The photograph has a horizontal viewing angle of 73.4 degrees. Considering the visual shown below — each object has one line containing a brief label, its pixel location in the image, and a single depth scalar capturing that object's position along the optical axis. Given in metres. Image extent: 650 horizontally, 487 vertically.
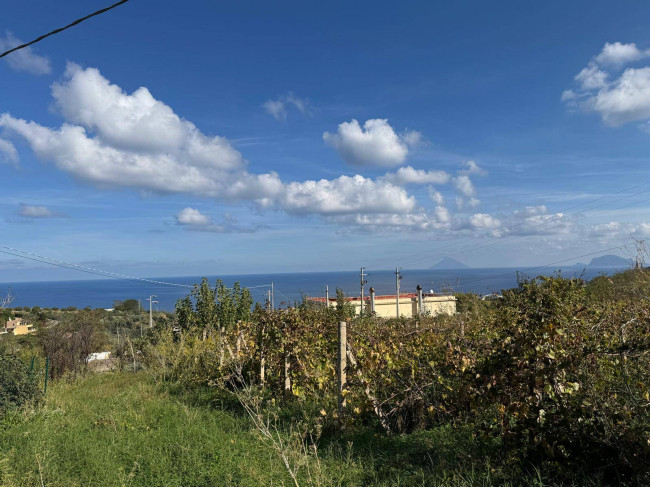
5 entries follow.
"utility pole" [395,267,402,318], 36.89
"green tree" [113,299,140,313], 48.10
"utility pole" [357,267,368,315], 37.71
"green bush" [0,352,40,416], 6.81
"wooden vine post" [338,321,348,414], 5.58
